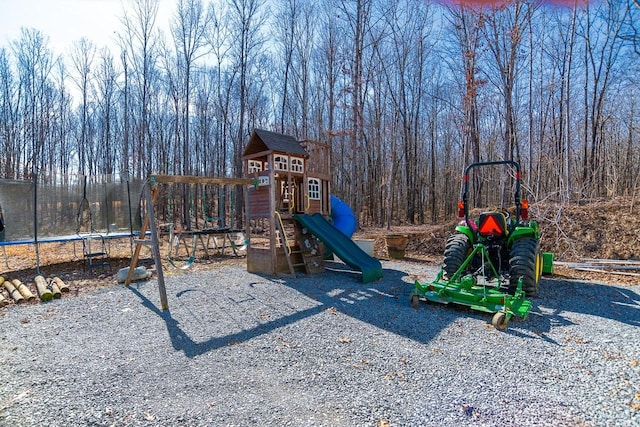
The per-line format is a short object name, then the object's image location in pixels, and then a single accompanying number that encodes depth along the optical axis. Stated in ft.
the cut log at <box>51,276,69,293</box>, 21.17
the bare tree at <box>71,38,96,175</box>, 80.07
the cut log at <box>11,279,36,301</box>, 19.62
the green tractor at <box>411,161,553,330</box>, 15.17
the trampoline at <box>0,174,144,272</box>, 25.86
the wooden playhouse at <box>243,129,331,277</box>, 25.20
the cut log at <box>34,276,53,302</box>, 19.48
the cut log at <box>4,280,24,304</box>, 19.22
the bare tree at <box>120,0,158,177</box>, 64.28
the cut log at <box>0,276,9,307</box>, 18.63
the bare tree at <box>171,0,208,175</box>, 62.90
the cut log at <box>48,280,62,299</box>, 20.02
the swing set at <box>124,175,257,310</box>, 17.78
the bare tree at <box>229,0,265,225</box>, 57.21
